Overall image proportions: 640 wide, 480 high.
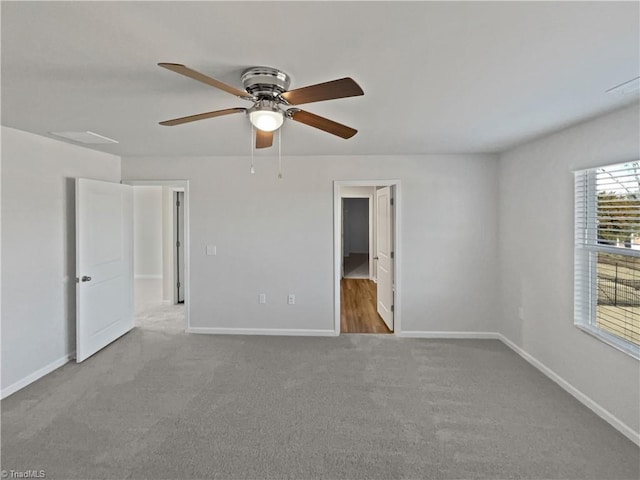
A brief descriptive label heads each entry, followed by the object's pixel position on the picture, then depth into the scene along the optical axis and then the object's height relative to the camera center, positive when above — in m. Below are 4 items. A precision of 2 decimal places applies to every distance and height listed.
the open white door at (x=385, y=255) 4.55 -0.27
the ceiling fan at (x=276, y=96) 1.49 +0.70
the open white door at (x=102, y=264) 3.54 -0.32
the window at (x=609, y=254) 2.39 -0.14
